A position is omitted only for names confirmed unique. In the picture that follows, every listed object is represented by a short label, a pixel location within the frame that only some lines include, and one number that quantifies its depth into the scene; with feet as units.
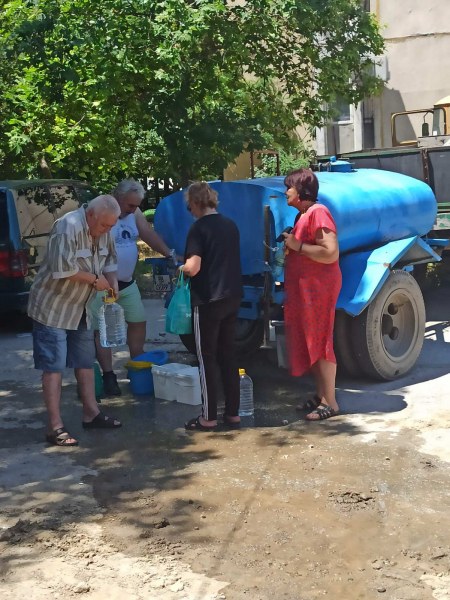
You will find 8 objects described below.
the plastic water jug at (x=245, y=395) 23.35
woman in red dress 21.57
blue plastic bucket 25.20
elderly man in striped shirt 20.39
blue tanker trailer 24.40
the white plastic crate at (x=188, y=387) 23.95
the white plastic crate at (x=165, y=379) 24.44
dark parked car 33.35
